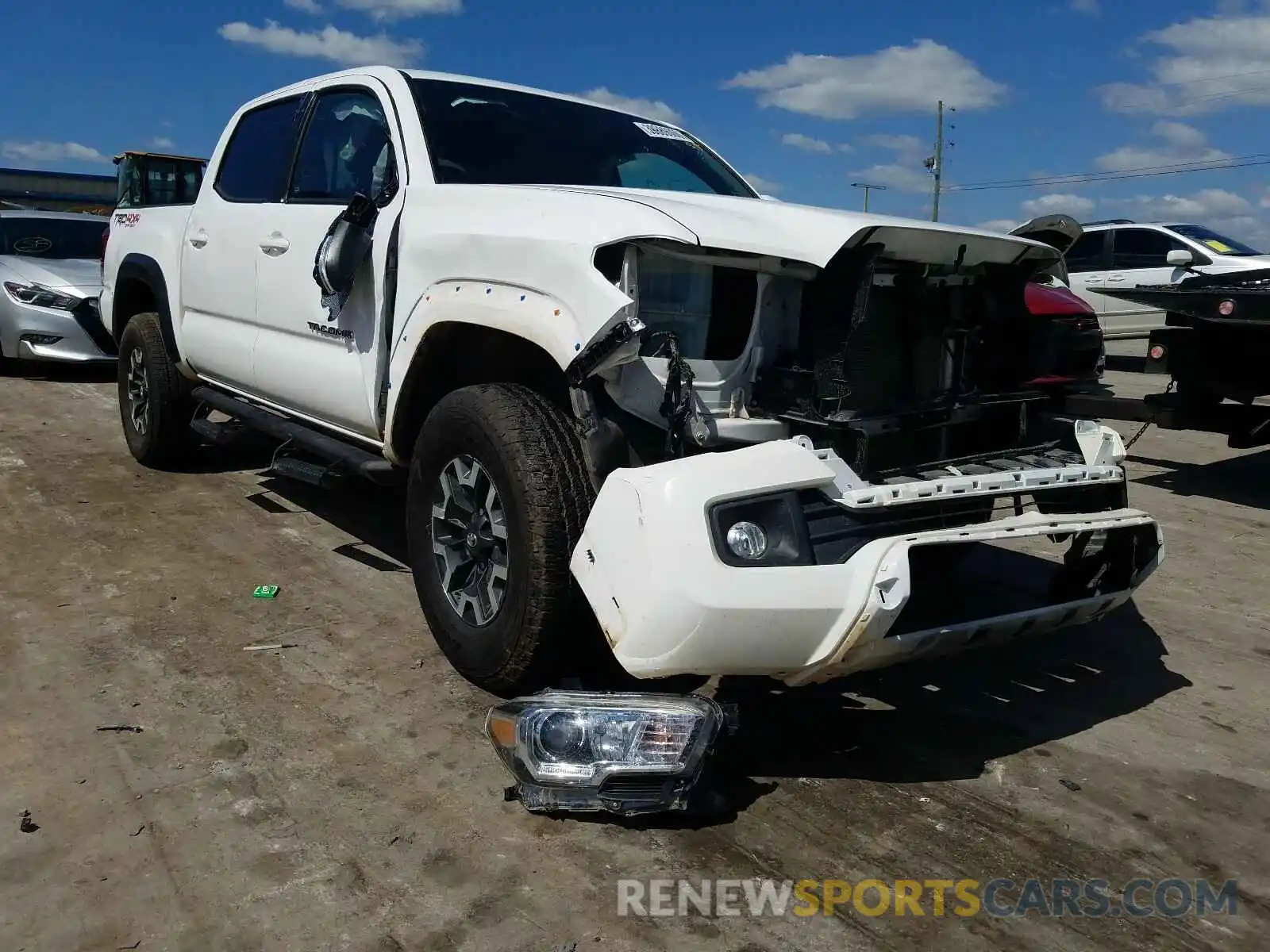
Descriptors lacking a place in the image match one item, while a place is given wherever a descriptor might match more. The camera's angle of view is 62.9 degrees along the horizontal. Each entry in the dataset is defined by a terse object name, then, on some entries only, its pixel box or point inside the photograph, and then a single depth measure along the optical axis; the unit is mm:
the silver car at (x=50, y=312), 9789
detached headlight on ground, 2547
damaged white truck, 2518
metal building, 36812
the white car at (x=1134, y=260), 12055
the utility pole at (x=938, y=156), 45344
